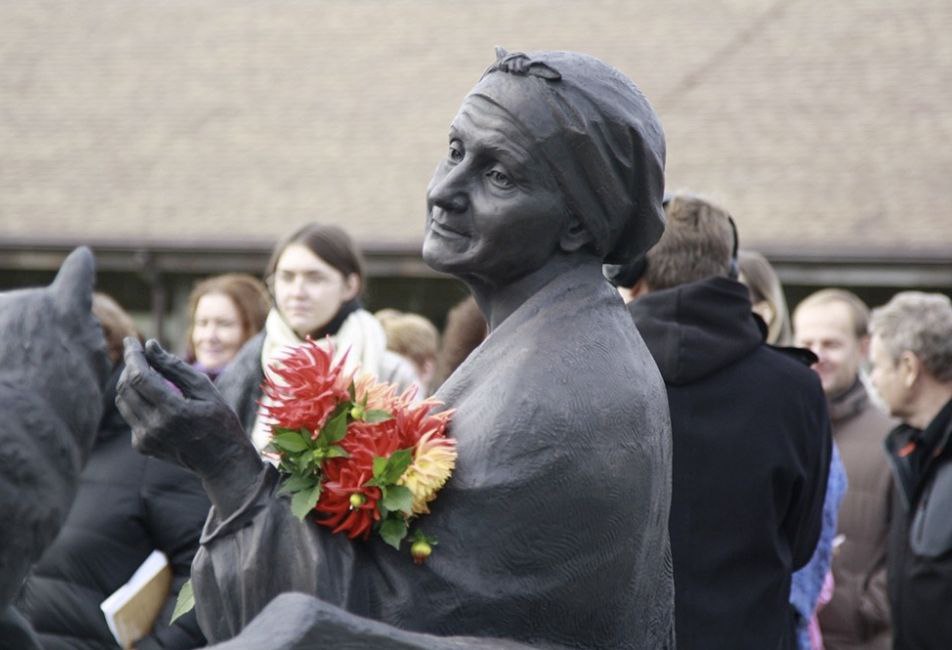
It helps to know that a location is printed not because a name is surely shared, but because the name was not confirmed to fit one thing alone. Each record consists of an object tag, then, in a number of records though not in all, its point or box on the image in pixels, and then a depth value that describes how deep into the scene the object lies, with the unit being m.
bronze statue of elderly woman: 4.59
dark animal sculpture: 5.39
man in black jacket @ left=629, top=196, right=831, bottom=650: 8.08
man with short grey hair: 10.97
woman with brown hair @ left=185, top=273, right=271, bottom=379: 12.20
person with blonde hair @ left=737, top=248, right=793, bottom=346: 10.57
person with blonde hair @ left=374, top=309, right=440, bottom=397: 14.55
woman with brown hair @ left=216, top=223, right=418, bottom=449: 9.99
